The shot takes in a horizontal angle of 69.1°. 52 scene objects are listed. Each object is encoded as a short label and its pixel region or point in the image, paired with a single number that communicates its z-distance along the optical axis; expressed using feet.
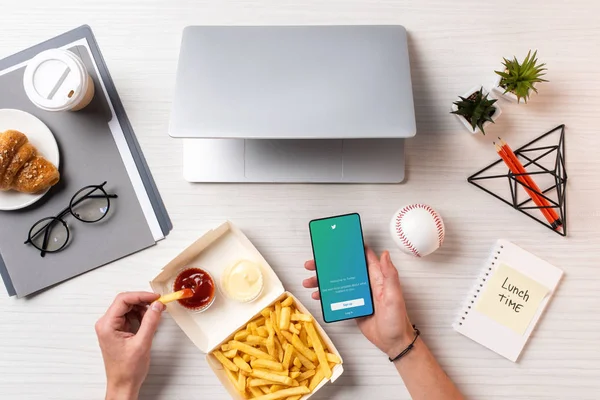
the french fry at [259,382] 2.50
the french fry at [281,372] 2.48
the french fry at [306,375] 2.55
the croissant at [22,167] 2.52
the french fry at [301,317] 2.52
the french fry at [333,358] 2.52
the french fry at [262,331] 2.56
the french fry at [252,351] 2.51
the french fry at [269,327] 2.54
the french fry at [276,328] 2.56
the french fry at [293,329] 2.53
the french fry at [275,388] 2.49
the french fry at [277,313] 2.57
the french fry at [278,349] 2.56
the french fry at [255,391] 2.55
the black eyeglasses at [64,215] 2.72
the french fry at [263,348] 2.58
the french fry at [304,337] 2.60
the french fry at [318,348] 2.49
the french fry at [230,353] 2.54
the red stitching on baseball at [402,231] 2.50
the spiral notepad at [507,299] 2.61
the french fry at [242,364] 2.51
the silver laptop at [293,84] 2.21
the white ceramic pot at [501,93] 2.68
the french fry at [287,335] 2.55
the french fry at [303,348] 2.53
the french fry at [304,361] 2.56
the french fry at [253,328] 2.57
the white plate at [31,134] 2.68
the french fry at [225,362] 2.54
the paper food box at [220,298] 2.57
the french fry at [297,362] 2.54
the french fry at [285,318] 2.51
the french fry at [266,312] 2.58
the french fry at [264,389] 2.54
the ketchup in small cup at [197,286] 2.63
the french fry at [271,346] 2.51
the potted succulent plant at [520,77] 2.49
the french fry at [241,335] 2.56
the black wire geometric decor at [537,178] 2.67
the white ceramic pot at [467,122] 2.69
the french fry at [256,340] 2.52
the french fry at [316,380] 2.53
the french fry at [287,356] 2.51
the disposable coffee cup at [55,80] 2.53
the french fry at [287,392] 2.46
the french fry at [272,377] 2.44
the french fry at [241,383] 2.50
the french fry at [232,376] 2.54
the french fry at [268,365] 2.47
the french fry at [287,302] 2.56
